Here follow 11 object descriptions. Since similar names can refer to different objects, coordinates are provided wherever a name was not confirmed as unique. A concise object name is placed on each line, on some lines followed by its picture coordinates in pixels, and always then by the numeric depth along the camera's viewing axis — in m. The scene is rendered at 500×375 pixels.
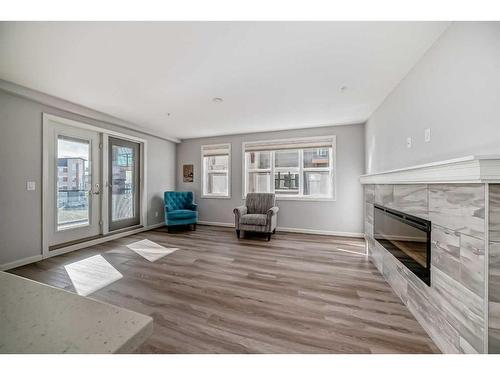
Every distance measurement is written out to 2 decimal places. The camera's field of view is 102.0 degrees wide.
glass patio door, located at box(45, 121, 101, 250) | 3.19
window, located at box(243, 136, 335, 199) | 4.55
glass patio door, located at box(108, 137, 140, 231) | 4.14
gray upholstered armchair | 4.04
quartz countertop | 0.43
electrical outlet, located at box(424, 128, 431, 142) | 1.87
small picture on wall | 5.68
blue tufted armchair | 4.60
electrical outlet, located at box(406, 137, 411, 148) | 2.25
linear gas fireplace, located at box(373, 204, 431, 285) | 1.60
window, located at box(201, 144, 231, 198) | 5.36
